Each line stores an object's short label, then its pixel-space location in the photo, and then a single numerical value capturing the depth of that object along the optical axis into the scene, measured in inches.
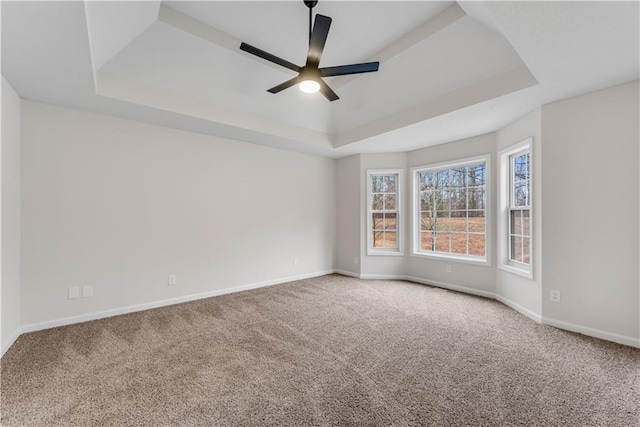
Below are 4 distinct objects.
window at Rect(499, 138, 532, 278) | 143.9
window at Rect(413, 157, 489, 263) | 174.7
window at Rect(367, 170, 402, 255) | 213.8
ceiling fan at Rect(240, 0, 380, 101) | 87.7
